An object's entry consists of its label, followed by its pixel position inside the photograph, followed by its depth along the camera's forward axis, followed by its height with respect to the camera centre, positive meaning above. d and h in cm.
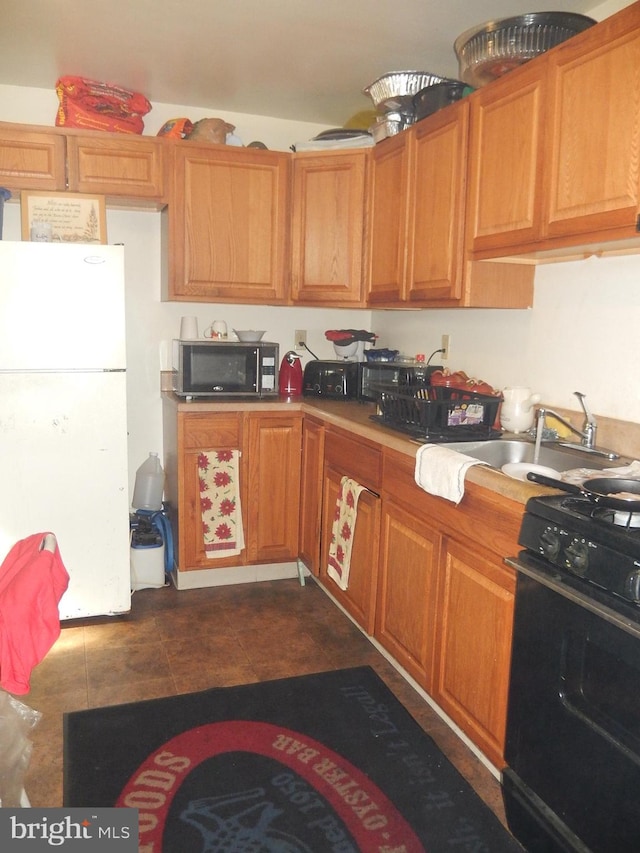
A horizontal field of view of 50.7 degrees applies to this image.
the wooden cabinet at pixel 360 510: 253 -68
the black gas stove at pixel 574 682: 133 -74
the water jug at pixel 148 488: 351 -83
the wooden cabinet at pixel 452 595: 181 -78
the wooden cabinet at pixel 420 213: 246 +49
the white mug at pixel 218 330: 350 +0
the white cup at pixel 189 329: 346 +0
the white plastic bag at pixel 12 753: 162 -104
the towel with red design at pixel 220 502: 317 -81
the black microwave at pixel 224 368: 324 -19
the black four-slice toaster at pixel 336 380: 340 -23
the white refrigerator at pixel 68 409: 263 -33
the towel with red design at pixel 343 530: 267 -80
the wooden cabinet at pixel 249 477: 315 -70
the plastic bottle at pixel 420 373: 303 -17
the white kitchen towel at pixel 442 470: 193 -40
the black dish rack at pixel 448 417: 231 -28
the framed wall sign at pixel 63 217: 298 +48
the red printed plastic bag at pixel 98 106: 306 +102
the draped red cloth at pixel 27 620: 114 -50
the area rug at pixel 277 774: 172 -126
